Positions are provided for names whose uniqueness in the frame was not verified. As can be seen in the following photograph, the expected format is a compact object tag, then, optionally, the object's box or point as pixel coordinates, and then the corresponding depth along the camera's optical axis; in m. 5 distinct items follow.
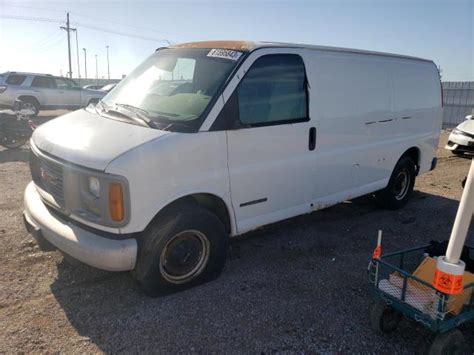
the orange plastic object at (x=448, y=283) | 2.51
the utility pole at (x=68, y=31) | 50.25
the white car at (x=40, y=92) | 17.00
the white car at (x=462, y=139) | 10.60
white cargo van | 3.15
